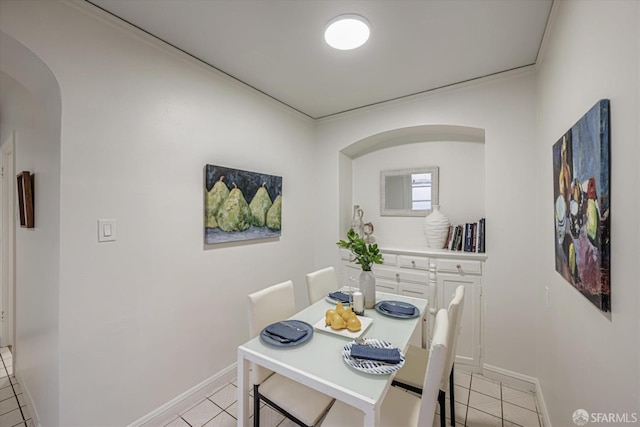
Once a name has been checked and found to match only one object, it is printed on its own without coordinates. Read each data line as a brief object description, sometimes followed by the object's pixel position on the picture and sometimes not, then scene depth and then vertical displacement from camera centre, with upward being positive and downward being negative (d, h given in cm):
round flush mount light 155 +110
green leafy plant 173 -25
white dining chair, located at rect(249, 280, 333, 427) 127 -91
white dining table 98 -65
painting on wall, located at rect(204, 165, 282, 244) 202 +7
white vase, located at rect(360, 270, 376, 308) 178 -49
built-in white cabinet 227 -62
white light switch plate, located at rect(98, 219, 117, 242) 147 -9
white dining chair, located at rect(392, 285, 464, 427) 144 -92
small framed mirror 279 +24
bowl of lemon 144 -61
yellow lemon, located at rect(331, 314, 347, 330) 146 -60
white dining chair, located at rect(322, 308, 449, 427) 104 -89
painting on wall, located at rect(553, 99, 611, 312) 83 +3
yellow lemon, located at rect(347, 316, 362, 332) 145 -61
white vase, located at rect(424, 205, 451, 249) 258 -15
